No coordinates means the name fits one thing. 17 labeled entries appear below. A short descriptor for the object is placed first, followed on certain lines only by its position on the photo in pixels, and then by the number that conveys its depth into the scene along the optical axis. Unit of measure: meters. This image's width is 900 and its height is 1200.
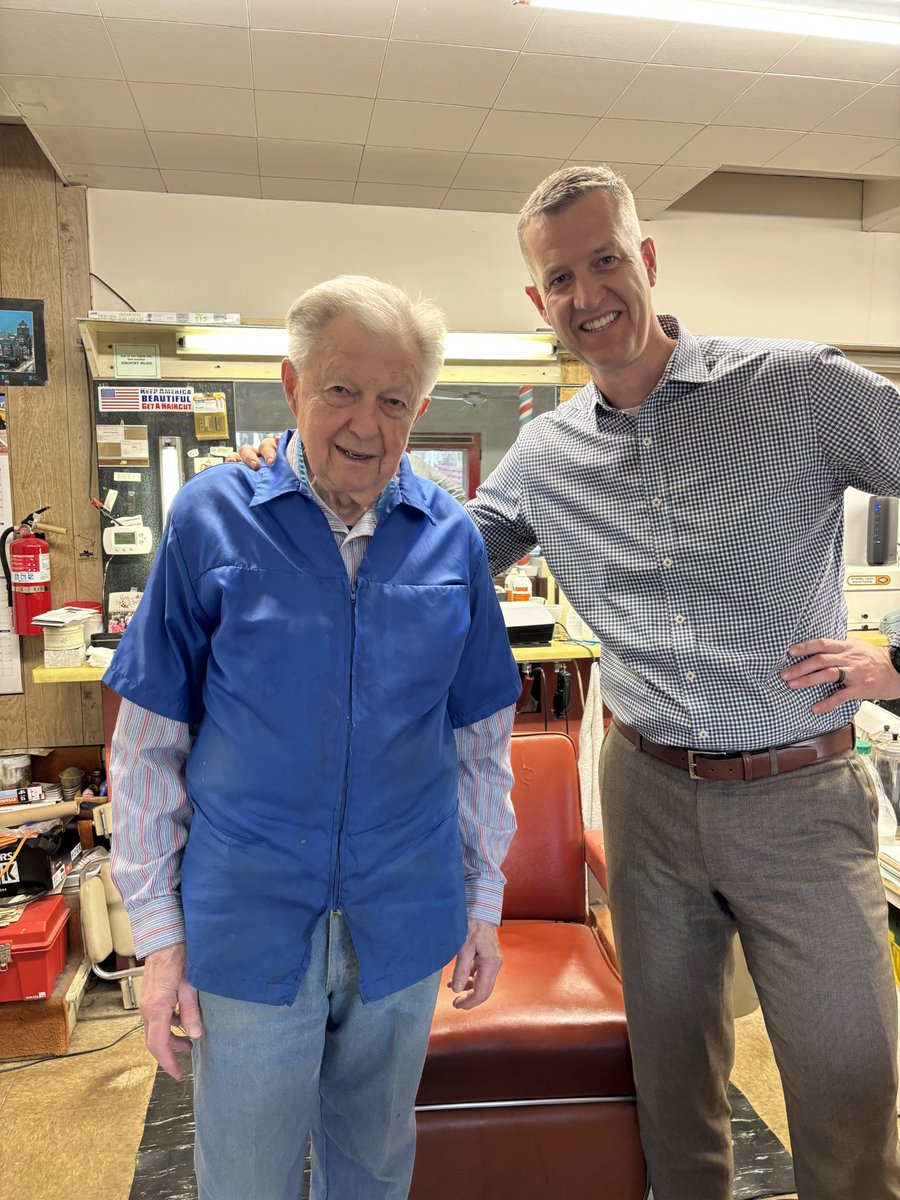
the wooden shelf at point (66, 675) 3.12
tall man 1.35
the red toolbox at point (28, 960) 2.54
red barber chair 1.61
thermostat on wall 3.75
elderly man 1.04
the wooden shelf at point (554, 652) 3.28
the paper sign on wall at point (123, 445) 3.72
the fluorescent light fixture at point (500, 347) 3.79
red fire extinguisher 3.56
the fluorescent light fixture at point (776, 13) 2.54
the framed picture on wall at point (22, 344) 3.67
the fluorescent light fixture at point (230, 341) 3.60
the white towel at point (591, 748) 3.21
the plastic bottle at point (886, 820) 2.34
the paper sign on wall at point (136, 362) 3.69
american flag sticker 3.69
